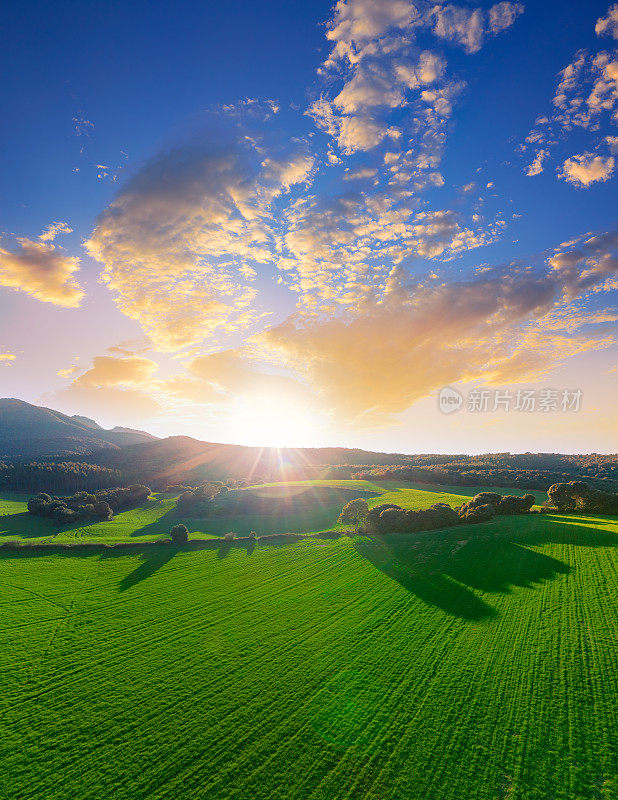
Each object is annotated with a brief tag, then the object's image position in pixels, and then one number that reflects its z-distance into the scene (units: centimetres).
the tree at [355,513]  7925
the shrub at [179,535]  6975
